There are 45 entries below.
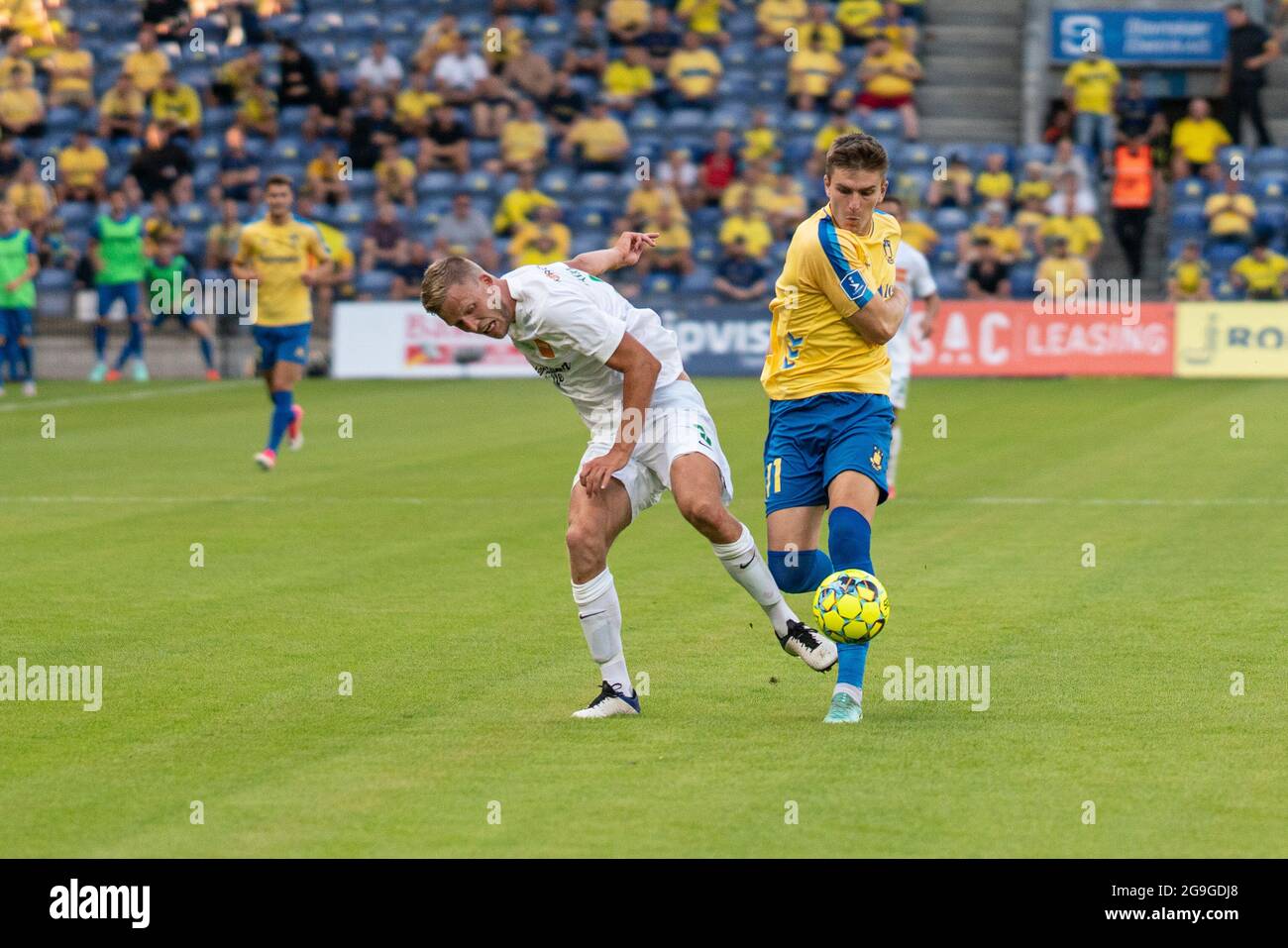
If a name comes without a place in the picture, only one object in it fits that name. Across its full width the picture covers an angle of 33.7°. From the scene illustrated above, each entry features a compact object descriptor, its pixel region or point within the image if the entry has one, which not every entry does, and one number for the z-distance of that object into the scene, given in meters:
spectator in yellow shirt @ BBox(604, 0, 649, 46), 32.09
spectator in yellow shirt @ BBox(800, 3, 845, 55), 31.59
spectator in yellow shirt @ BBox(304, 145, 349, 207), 30.36
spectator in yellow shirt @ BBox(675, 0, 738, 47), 32.56
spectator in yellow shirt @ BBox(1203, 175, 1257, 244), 28.41
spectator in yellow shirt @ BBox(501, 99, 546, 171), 30.97
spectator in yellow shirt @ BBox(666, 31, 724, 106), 31.48
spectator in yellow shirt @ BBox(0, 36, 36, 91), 32.41
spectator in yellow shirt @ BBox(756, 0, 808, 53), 32.12
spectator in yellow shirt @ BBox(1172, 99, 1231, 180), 29.94
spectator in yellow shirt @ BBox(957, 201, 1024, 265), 28.08
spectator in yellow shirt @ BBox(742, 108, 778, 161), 30.19
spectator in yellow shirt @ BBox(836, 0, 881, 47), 31.77
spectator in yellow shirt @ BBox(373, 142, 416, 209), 30.45
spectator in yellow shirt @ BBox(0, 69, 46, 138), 32.09
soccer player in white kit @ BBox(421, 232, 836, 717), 7.60
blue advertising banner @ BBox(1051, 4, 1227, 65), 31.50
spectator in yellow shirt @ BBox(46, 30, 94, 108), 32.94
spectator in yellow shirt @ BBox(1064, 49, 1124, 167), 30.09
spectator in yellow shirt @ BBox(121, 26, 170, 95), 32.28
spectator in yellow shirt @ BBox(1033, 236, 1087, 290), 27.06
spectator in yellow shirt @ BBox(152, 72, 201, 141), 31.75
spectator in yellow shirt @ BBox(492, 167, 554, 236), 29.33
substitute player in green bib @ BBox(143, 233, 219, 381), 29.02
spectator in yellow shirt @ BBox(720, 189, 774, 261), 29.00
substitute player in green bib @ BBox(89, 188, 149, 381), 28.06
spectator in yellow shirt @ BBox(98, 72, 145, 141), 31.98
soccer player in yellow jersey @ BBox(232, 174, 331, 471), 18.22
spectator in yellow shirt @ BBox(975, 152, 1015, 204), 29.34
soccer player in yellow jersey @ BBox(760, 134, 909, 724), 7.71
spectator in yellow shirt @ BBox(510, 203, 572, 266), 28.03
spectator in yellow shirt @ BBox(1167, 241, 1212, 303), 27.52
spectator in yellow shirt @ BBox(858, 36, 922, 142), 31.22
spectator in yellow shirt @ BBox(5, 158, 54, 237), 29.22
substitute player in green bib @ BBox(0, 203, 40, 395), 26.17
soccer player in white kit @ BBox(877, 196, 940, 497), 14.85
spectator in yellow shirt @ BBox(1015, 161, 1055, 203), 28.94
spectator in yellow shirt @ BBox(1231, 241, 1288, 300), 27.39
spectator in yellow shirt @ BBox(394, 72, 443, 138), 31.69
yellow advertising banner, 26.30
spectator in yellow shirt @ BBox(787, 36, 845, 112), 31.31
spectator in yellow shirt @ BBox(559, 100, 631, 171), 30.83
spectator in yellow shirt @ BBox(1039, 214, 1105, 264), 28.53
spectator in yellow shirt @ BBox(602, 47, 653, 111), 31.75
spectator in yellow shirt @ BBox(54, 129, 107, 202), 31.20
